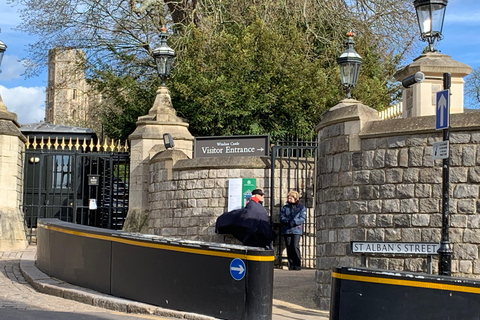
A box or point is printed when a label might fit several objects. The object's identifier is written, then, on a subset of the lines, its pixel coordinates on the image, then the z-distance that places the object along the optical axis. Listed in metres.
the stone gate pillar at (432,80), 10.76
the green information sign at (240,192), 14.77
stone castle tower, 24.14
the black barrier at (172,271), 8.12
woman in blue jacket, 14.13
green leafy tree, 19.98
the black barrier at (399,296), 6.03
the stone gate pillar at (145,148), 16.89
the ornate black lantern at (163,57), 16.75
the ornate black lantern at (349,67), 13.27
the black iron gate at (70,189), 17.95
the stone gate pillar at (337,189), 10.29
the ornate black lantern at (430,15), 9.80
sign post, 8.03
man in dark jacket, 13.91
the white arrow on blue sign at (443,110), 8.07
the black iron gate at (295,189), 14.75
